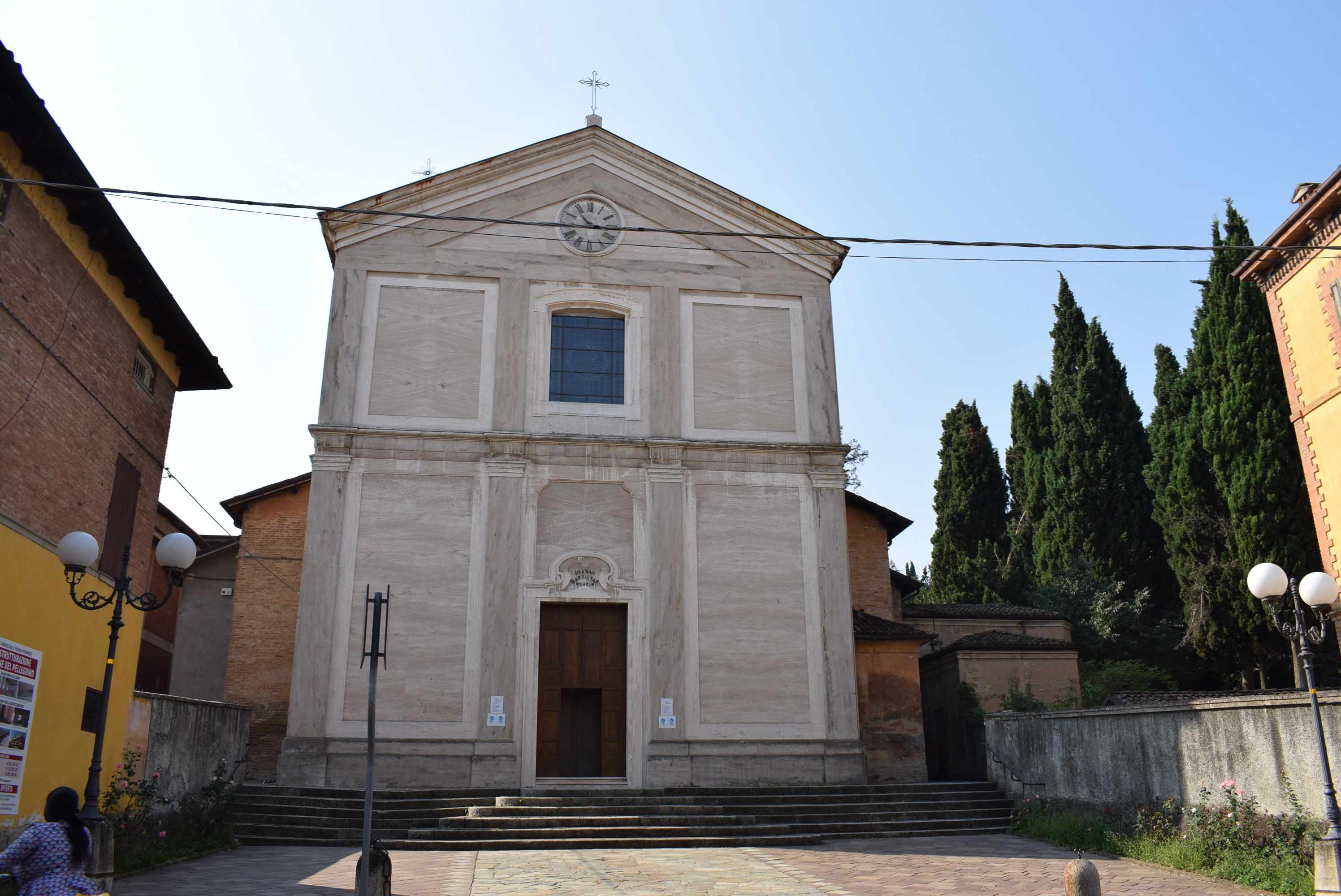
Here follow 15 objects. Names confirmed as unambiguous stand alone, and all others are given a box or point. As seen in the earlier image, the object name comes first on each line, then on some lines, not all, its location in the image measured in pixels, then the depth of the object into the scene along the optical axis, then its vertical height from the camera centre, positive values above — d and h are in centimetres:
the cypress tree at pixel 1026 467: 3731 +993
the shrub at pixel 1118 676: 2508 +130
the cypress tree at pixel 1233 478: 2477 +626
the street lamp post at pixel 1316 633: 884 +91
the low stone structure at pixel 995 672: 2159 +120
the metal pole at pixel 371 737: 711 -1
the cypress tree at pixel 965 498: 4069 +916
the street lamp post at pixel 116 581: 884 +155
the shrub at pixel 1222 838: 994 -121
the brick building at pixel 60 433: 1041 +360
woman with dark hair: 588 -70
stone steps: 1407 -119
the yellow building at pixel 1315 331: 1717 +691
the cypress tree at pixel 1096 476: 3400 +849
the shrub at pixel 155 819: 1170 -102
